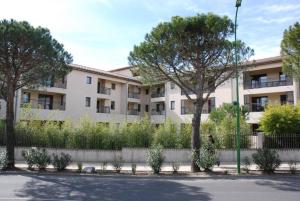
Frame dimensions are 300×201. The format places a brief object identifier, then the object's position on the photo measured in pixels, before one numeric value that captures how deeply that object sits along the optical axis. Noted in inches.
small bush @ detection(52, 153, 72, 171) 673.6
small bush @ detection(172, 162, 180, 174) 671.4
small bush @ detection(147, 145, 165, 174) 658.8
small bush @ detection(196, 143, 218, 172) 663.8
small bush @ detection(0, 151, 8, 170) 665.6
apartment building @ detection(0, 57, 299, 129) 1432.1
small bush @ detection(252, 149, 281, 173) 661.9
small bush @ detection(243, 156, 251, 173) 687.9
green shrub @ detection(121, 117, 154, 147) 936.9
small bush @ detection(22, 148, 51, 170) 675.4
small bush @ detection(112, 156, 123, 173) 674.8
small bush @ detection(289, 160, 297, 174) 662.3
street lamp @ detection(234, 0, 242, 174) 638.5
